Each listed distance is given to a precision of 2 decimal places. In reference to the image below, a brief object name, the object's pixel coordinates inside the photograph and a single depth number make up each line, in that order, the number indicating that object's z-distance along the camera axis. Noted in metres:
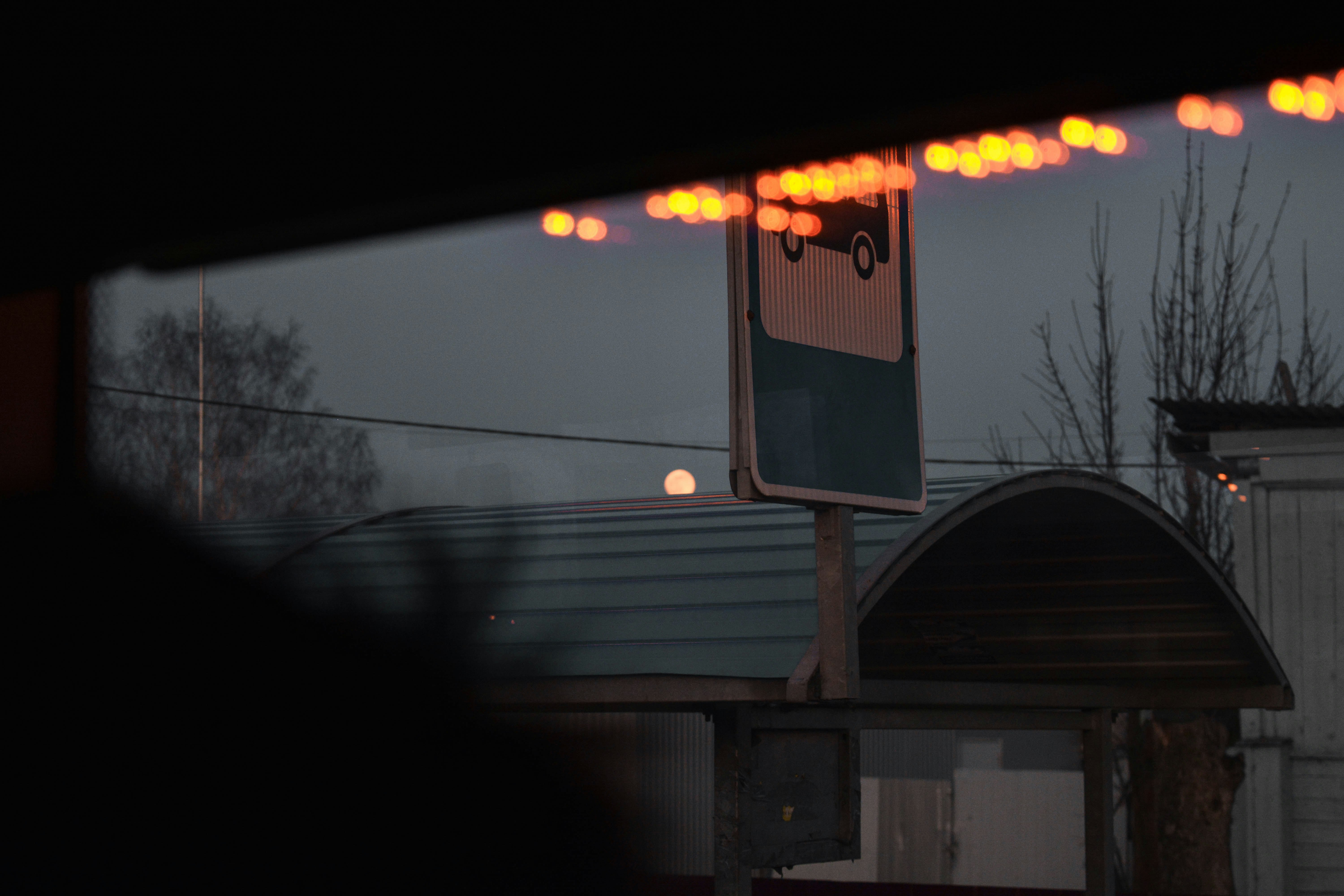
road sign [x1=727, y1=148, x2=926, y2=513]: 9.16
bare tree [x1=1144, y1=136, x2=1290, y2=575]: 29.92
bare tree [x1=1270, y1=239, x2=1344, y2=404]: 27.47
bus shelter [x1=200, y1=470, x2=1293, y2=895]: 11.06
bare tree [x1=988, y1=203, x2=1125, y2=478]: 30.81
